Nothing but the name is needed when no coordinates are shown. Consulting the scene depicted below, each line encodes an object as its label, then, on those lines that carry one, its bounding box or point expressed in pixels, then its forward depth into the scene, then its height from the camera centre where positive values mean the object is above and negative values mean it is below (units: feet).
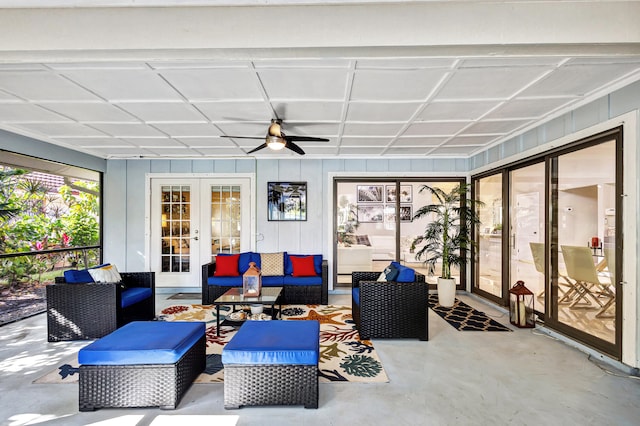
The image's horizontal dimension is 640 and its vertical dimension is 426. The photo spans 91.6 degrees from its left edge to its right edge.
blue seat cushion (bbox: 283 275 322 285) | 16.25 -3.54
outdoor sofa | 16.08 -3.35
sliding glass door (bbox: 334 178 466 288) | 21.84 -0.74
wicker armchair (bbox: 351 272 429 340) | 11.38 -3.52
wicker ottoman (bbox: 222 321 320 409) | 7.12 -3.73
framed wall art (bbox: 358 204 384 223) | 23.63 +0.00
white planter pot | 15.80 -3.98
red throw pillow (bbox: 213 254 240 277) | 16.88 -2.92
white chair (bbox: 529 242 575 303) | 11.59 -2.48
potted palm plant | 15.93 -1.37
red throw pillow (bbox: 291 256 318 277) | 17.11 -2.99
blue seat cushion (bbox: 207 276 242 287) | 15.90 -3.49
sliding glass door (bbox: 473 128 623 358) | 9.82 -0.93
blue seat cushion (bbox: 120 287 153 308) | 12.02 -3.34
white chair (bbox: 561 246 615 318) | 10.16 -2.34
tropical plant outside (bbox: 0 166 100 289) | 16.61 -0.60
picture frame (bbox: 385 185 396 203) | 22.58 +1.44
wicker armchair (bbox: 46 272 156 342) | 11.30 -3.54
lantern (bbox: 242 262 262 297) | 12.68 -2.83
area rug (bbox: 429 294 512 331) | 12.99 -4.79
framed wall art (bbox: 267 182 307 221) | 19.58 +0.70
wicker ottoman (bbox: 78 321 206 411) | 7.09 -3.73
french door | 19.80 -0.57
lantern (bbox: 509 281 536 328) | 13.02 -4.04
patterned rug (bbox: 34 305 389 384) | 8.79 -4.65
